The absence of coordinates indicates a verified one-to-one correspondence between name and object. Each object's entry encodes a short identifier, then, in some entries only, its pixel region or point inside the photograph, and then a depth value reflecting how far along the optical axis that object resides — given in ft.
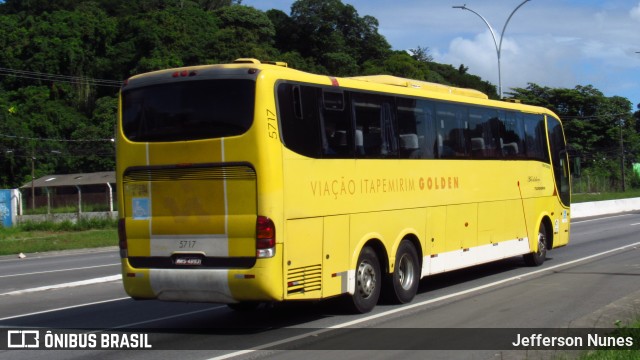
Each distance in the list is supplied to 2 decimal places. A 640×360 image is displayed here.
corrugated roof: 237.86
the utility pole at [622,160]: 227.81
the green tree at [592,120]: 265.54
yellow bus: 31.68
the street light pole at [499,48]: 99.40
